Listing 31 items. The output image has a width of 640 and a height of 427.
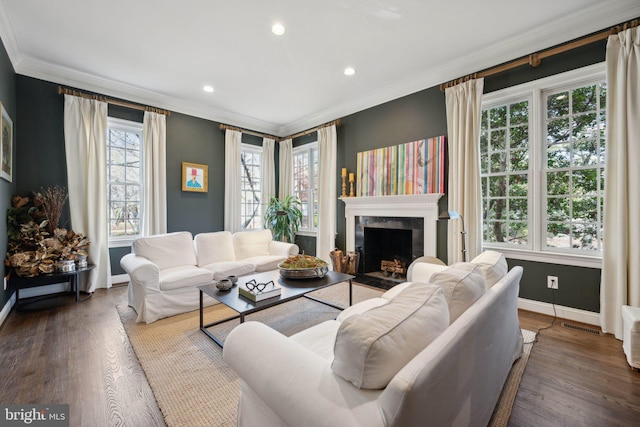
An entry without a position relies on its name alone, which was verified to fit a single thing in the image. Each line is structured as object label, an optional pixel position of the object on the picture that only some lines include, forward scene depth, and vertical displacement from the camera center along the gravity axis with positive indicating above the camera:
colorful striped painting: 3.66 +0.59
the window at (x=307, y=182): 5.56 +0.59
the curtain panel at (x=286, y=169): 5.86 +0.88
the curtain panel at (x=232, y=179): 5.16 +0.59
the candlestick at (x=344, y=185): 4.72 +0.43
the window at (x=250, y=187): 5.62 +0.49
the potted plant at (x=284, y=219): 5.42 -0.17
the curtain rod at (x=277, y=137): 4.92 +1.55
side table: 3.08 -0.80
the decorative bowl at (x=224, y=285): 2.47 -0.66
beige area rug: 1.58 -1.12
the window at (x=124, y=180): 4.14 +0.48
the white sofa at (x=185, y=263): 2.81 -0.66
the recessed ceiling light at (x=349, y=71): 3.56 +1.81
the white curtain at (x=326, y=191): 4.91 +0.35
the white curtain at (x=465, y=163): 3.23 +0.56
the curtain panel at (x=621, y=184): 2.37 +0.21
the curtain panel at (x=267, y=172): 5.78 +0.81
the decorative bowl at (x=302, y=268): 2.71 -0.57
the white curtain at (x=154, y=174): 4.27 +0.57
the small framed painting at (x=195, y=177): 4.73 +0.59
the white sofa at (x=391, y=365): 0.80 -0.54
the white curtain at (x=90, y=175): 3.66 +0.49
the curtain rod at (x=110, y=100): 3.63 +1.58
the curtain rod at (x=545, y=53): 2.46 +1.57
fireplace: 3.77 -0.32
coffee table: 2.15 -0.71
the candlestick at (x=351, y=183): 4.64 +0.45
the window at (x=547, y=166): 2.75 +0.47
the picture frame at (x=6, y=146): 2.73 +0.70
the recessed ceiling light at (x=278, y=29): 2.72 +1.81
